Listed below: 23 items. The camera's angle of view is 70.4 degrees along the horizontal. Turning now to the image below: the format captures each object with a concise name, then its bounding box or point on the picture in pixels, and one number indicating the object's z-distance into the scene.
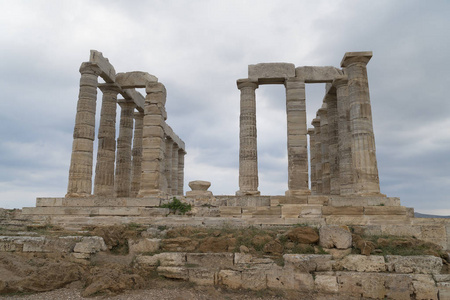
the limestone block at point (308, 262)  8.98
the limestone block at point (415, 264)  8.90
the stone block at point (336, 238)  9.80
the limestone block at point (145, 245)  10.50
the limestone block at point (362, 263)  9.11
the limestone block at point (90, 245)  10.28
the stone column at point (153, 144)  19.06
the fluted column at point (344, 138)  19.95
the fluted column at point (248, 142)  18.89
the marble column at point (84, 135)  18.47
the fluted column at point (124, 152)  24.03
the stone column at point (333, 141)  22.06
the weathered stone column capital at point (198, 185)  17.78
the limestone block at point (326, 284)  8.65
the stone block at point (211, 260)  9.44
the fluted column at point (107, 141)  21.12
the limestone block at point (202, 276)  8.93
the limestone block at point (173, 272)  9.13
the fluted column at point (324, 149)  23.70
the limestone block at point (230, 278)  8.79
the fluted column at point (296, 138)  18.66
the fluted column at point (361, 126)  17.08
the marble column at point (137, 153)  25.77
